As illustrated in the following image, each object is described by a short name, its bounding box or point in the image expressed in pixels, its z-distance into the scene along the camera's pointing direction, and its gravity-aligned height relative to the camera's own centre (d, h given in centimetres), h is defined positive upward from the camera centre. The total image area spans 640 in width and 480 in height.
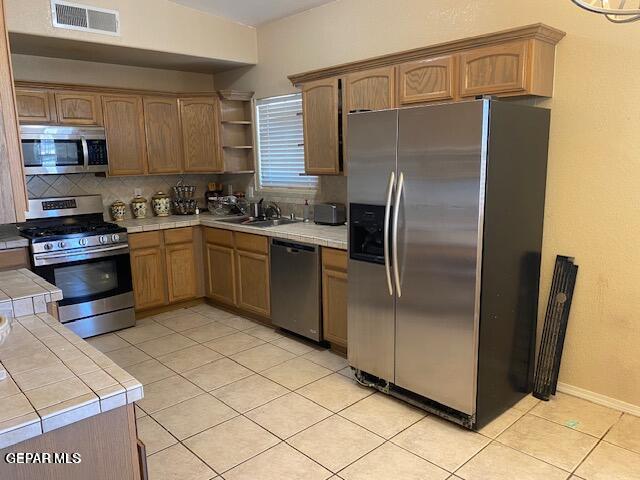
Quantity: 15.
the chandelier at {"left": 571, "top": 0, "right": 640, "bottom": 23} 131 +41
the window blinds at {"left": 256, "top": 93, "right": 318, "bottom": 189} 462 +20
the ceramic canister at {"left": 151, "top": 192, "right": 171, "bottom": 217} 496 -38
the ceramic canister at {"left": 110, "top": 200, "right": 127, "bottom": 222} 472 -42
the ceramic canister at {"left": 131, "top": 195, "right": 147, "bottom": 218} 488 -39
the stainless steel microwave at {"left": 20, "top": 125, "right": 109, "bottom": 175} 393 +17
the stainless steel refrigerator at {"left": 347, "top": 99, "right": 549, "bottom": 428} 243 -47
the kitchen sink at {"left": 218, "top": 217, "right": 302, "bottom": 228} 451 -54
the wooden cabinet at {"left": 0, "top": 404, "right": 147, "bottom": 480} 123 -76
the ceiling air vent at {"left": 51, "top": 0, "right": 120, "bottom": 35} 363 +116
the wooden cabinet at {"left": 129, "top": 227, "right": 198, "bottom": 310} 441 -95
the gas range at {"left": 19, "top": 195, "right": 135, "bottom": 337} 384 -77
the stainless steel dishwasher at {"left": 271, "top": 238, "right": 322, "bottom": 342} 368 -98
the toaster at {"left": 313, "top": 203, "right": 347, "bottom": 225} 409 -43
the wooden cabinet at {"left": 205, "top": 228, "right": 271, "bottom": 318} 418 -96
